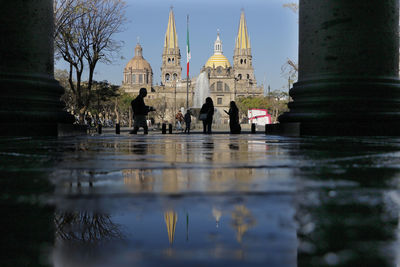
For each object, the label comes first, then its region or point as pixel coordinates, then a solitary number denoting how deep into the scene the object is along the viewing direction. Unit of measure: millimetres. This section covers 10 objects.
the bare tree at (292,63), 21797
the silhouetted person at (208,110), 14347
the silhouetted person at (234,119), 13406
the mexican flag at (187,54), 46284
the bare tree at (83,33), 19047
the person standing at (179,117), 24438
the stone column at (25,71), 6203
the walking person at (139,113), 11669
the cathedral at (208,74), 106750
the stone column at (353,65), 6570
